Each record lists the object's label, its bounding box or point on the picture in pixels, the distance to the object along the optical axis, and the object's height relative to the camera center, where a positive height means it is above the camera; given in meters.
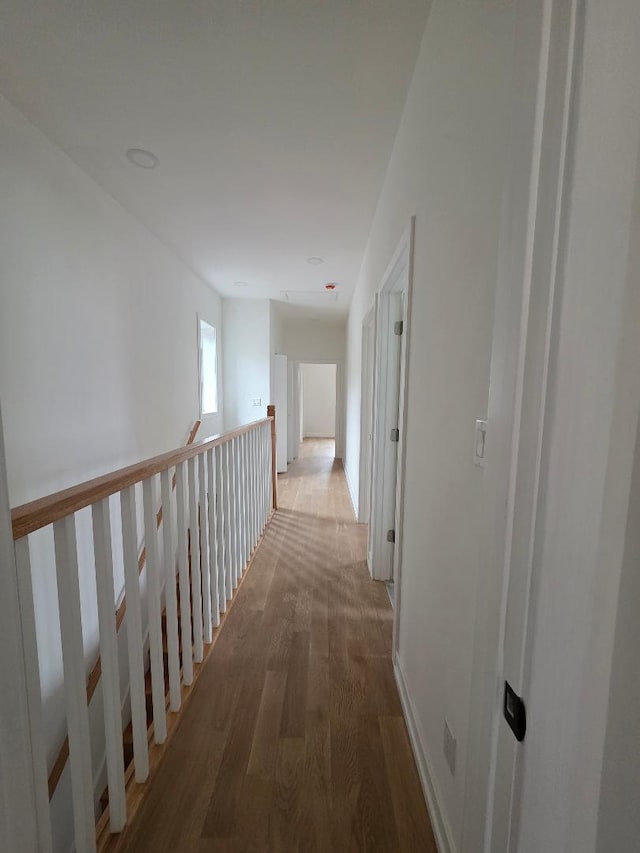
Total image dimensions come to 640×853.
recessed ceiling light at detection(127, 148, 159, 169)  2.01 +1.30
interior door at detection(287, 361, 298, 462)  6.69 -0.42
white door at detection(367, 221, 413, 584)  2.26 -0.28
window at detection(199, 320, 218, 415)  4.75 +0.20
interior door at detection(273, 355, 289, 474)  5.59 -0.40
